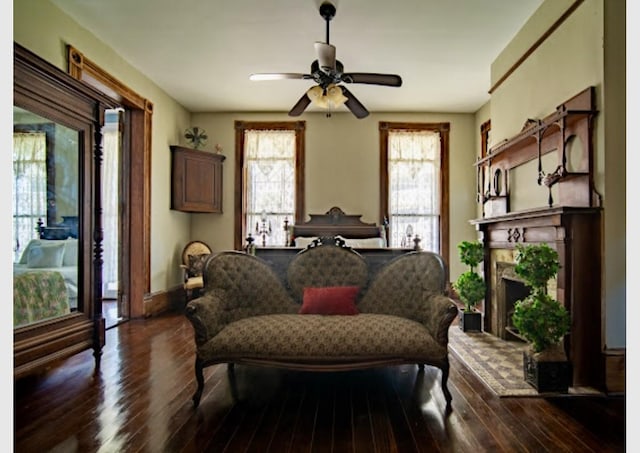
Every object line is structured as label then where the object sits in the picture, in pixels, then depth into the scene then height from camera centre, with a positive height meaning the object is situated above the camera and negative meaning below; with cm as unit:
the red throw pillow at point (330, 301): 291 -56
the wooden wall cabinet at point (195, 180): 598 +77
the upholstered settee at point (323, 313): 250 -64
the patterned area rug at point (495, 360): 271 -116
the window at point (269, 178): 662 +87
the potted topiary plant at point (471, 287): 432 -67
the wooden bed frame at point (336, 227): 625 +1
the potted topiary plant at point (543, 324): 265 -67
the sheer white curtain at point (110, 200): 691 +51
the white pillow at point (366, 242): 593 -22
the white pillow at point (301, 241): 576 -20
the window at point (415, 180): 661 +83
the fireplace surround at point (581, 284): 271 -41
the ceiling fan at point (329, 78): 336 +141
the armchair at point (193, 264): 544 -56
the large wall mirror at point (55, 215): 259 +10
